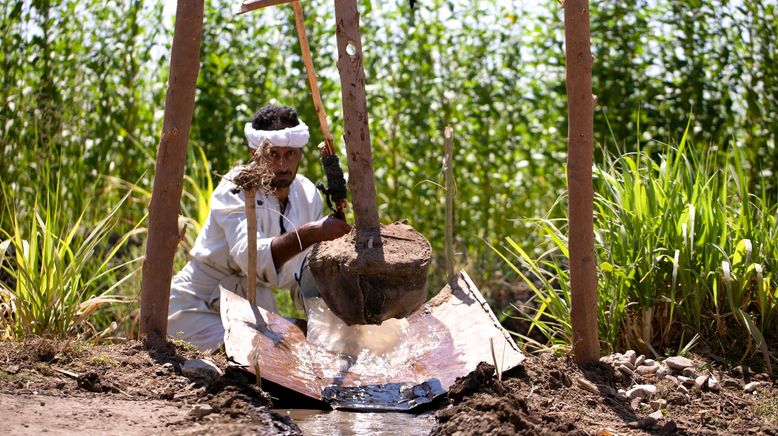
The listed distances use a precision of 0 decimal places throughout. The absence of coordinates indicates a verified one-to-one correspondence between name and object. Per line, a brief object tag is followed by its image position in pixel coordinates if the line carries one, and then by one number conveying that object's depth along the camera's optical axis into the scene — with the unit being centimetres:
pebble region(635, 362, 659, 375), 446
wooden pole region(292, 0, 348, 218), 473
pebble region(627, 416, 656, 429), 386
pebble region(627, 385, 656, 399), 421
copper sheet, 420
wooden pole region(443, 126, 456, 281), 494
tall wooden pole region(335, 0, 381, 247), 453
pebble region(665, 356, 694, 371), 449
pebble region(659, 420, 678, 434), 381
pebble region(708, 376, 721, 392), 435
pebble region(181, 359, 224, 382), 412
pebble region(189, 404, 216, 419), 366
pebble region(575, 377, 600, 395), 421
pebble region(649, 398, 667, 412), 414
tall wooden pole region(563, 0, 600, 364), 432
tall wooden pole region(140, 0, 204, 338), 440
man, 505
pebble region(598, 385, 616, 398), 420
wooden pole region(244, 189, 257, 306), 472
